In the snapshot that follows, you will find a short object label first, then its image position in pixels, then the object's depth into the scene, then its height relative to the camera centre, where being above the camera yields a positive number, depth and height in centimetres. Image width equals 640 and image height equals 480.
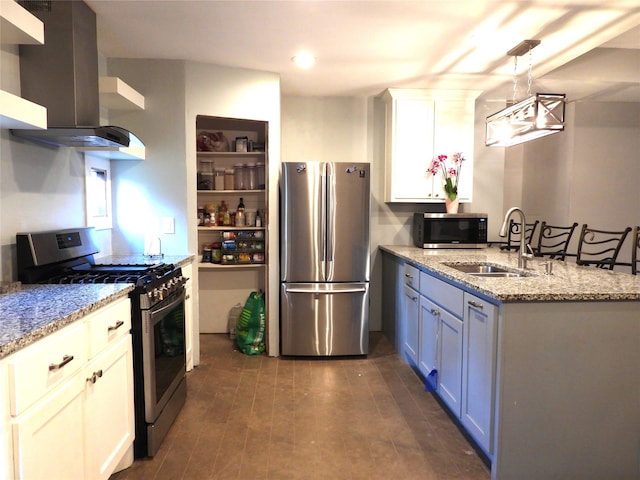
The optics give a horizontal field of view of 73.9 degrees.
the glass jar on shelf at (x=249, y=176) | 406 +38
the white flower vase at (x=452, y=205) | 391 +10
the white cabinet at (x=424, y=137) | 393 +73
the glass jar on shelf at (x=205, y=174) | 399 +39
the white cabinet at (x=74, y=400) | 122 -64
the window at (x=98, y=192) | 283 +17
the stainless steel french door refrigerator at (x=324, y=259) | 344 -36
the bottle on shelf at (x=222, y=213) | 400 +2
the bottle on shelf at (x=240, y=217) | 398 -1
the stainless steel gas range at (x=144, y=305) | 209 -47
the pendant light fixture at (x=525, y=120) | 241 +59
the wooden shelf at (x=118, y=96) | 267 +79
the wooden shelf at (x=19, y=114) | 159 +40
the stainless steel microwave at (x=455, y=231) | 380 -13
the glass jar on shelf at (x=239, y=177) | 406 +37
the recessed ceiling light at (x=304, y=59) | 304 +115
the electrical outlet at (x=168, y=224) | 326 -7
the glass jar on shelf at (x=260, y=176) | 408 +37
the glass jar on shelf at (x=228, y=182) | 403 +32
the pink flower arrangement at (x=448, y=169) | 391 +44
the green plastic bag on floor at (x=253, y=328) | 368 -98
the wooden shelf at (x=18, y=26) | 161 +76
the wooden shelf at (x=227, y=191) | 389 +22
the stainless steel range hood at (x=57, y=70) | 219 +75
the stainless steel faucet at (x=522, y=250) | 259 -21
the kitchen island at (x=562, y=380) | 189 -74
